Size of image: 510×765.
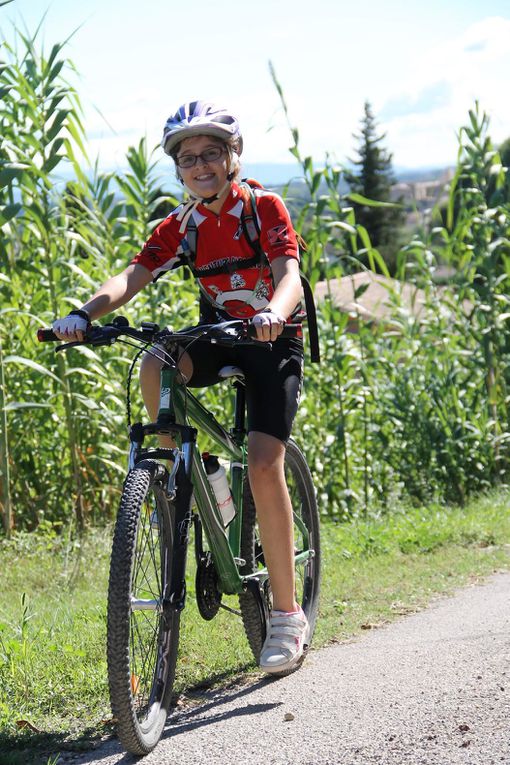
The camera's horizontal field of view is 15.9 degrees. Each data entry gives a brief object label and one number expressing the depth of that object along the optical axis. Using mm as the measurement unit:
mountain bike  5516
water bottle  6597
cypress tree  109274
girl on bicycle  6567
